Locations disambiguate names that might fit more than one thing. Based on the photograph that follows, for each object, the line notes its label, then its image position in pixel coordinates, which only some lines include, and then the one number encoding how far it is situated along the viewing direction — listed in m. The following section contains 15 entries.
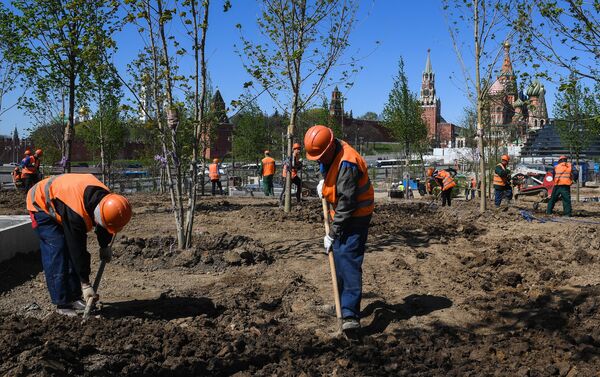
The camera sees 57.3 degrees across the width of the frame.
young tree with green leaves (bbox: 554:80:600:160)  23.15
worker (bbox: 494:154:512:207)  14.42
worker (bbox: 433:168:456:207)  15.20
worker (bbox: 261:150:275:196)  17.13
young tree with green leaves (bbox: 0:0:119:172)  11.16
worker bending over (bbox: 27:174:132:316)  4.54
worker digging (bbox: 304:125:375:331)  4.42
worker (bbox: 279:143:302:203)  13.97
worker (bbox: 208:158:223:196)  19.20
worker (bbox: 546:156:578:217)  12.25
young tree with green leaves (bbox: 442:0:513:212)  11.46
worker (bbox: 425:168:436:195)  18.59
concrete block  6.86
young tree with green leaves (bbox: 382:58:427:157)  31.23
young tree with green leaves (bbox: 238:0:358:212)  10.79
